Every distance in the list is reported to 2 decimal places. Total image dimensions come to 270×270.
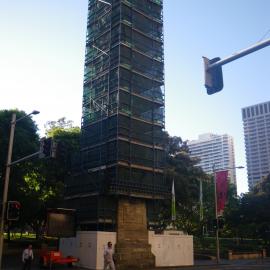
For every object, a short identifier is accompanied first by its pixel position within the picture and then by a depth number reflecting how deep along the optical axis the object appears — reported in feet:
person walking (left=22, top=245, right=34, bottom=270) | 65.44
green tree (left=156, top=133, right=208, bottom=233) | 137.69
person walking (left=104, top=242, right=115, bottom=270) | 62.27
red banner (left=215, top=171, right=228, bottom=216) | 94.01
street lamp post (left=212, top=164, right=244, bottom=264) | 94.17
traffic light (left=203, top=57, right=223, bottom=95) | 31.46
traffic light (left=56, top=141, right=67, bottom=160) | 50.17
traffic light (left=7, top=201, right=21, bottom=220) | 49.01
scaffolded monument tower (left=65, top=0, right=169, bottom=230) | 94.57
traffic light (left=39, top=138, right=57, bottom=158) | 50.01
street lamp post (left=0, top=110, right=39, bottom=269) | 50.73
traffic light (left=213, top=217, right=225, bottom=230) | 95.00
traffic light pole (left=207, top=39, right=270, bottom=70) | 28.79
